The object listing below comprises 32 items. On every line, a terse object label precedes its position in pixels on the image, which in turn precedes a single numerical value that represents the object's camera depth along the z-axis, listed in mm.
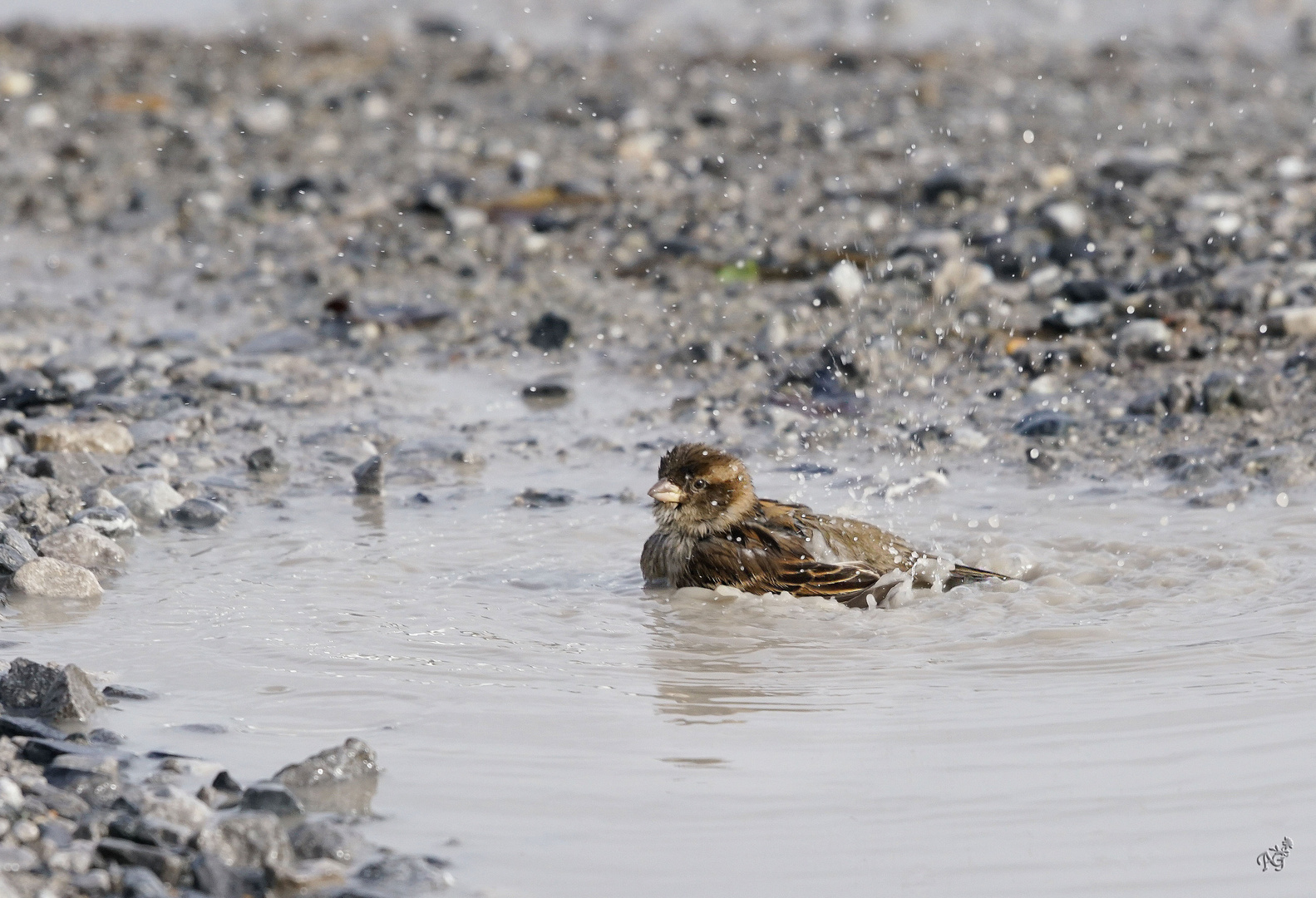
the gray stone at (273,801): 7297
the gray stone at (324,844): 6883
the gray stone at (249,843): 6742
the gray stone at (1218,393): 15453
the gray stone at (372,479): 14039
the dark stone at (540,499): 13828
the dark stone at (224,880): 6539
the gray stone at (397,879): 6617
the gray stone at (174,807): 7027
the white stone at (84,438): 14445
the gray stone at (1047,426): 15281
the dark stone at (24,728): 7988
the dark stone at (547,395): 17031
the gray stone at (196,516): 12883
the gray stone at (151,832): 6805
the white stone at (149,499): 12906
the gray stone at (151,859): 6602
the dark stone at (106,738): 8102
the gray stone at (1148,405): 15547
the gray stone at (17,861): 6520
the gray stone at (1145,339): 17016
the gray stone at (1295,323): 16953
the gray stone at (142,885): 6391
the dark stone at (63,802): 7145
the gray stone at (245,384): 16984
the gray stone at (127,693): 8875
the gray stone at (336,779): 7441
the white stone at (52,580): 10773
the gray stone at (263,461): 14594
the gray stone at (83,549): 11570
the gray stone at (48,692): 8344
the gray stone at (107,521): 12242
